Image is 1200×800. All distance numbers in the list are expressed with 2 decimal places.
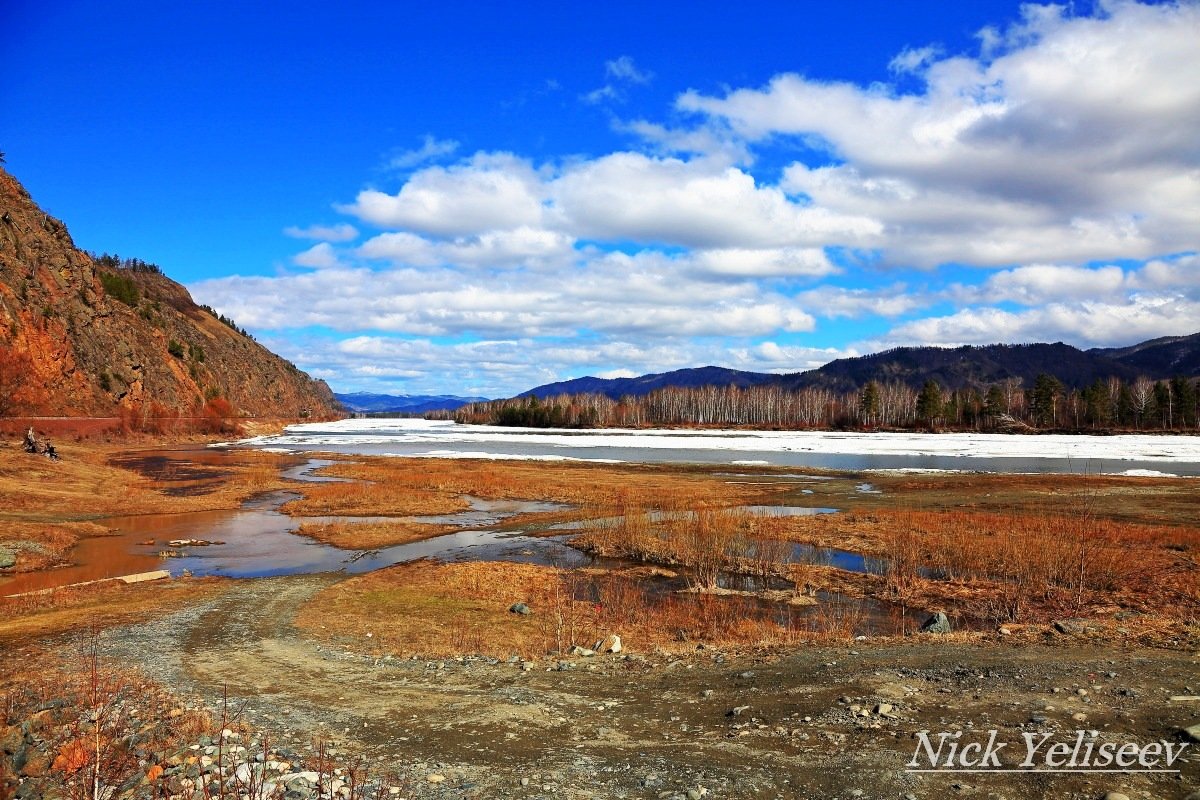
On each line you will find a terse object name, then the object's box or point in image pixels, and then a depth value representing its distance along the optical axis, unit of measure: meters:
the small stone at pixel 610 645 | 15.41
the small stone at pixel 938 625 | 16.65
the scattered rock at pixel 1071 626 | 14.98
